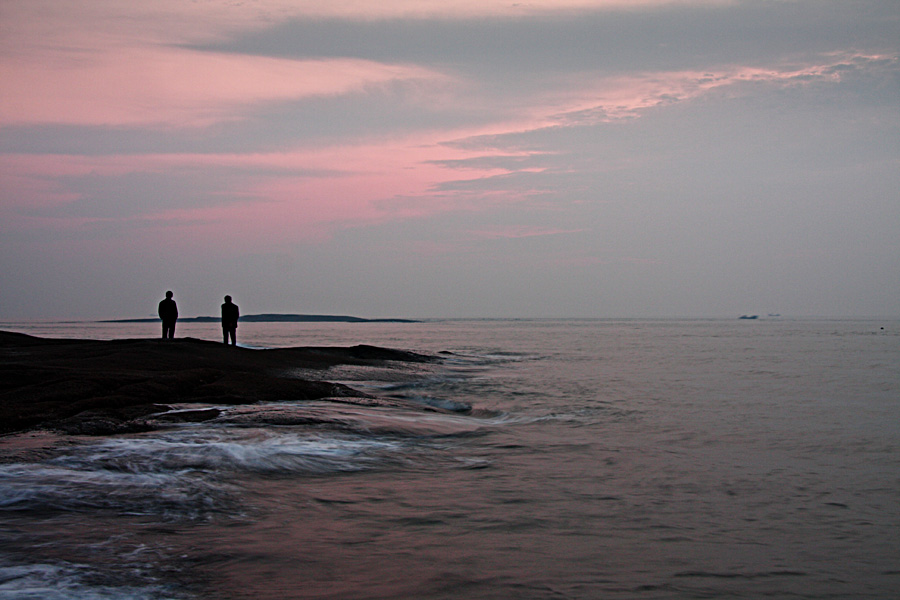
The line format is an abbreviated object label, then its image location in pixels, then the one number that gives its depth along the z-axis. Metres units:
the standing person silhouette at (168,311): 24.38
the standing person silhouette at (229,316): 25.51
